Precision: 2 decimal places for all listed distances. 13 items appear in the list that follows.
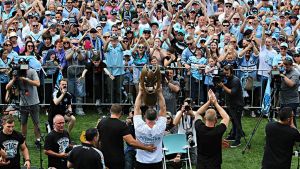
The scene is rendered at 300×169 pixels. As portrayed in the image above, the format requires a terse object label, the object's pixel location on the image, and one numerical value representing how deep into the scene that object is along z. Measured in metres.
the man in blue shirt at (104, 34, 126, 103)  17.88
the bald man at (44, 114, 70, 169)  11.94
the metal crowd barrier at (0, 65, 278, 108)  17.66
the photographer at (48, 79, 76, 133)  14.80
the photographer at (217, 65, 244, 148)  15.20
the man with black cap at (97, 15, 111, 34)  20.11
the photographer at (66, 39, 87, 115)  17.67
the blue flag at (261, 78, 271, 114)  16.51
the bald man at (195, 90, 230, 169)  11.10
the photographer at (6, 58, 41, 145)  14.79
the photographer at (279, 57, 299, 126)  15.27
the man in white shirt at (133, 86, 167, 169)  11.21
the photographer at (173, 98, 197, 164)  13.82
